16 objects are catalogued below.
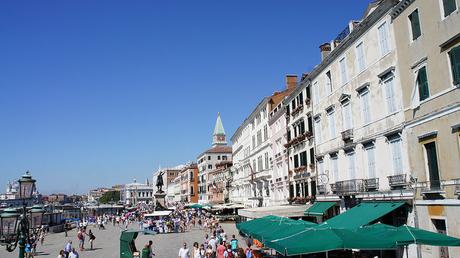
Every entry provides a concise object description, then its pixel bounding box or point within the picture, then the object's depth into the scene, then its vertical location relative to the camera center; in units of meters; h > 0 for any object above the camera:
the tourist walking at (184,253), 20.38 -2.70
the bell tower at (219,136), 135.88 +18.83
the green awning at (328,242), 11.61 -1.44
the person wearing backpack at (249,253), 20.19 -2.82
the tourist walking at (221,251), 21.30 -2.80
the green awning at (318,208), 27.43 -1.16
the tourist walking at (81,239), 32.90 -2.99
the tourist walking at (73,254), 20.98 -2.66
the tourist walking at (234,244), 24.41 -2.84
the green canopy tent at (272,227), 15.10 -1.42
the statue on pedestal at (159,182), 60.59 +2.17
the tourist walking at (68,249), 23.18 -2.74
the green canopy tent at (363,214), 18.97 -1.18
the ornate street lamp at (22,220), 13.08 -0.56
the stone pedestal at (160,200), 55.75 -0.35
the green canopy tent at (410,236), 11.77 -1.38
